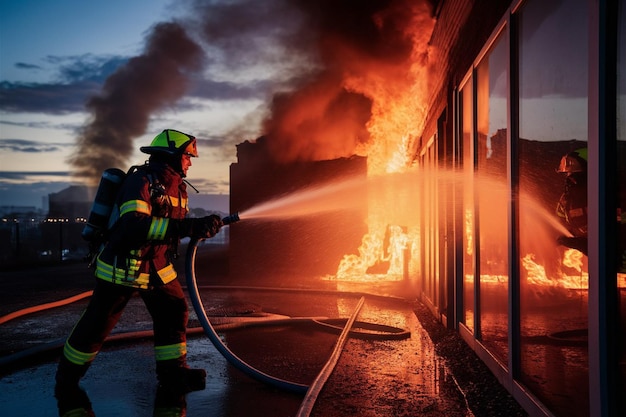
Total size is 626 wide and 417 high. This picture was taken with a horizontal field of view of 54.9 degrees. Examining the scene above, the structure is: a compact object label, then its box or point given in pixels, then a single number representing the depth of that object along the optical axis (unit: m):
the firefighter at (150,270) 4.13
